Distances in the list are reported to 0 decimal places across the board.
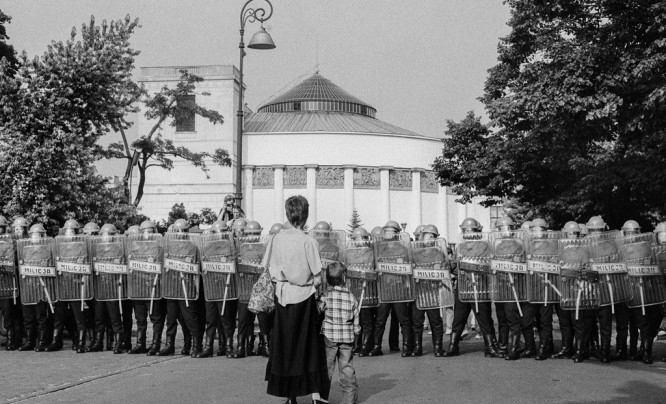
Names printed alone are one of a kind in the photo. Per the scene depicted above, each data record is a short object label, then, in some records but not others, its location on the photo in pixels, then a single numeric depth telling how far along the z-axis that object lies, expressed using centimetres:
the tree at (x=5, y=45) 2816
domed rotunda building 7156
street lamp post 2330
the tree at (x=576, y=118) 1738
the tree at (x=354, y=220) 7281
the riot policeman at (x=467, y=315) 1391
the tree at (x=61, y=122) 1941
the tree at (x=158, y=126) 4153
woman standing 917
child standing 957
